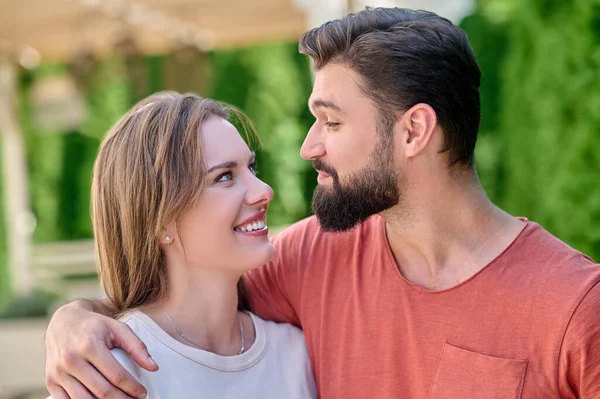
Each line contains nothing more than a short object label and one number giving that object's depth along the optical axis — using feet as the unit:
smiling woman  5.83
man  5.26
